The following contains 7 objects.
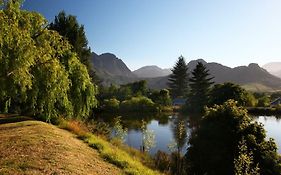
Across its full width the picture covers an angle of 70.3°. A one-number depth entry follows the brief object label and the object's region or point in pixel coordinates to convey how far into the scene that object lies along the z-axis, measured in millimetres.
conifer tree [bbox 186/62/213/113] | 44125
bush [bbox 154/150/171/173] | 10519
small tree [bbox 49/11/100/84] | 26925
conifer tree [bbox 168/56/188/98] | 65402
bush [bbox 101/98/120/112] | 40961
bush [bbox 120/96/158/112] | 42235
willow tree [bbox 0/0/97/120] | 6646
